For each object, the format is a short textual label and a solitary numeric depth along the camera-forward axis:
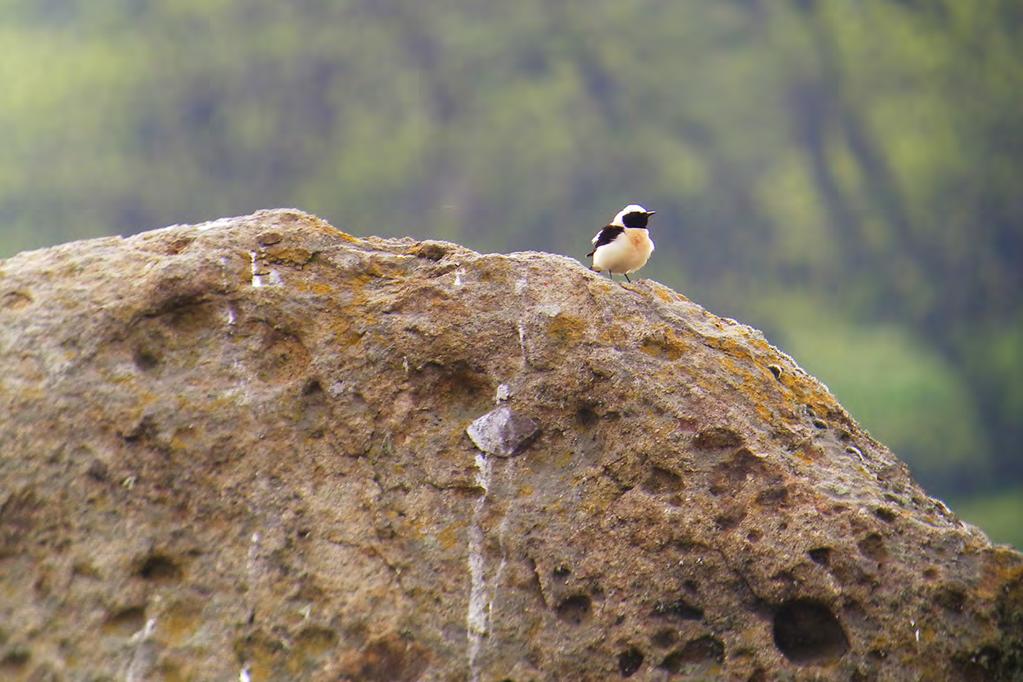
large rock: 18.55
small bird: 27.06
